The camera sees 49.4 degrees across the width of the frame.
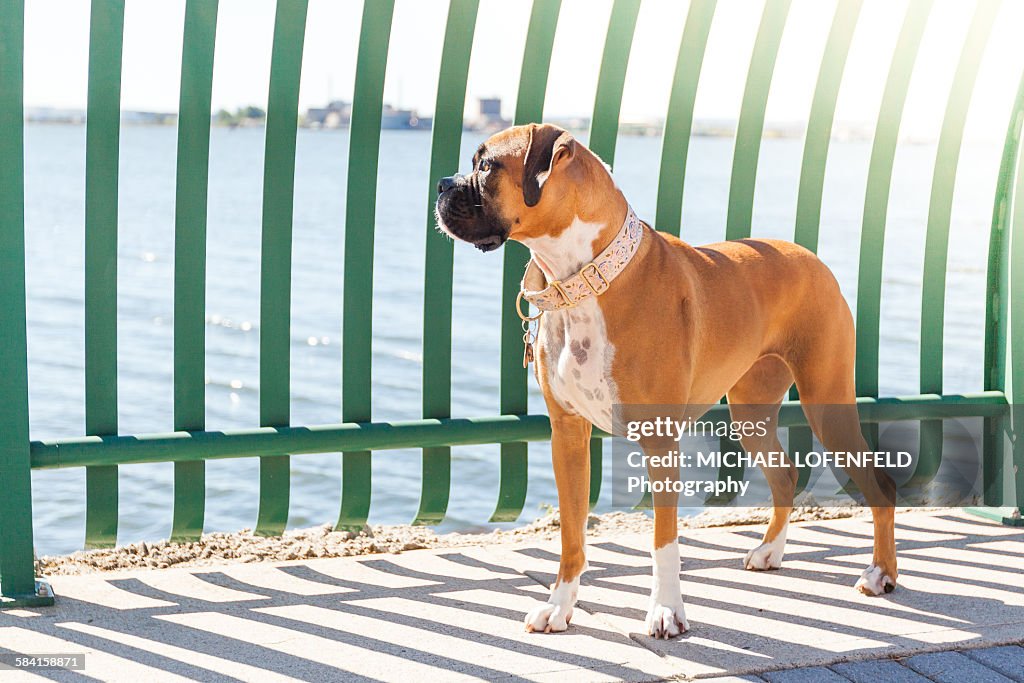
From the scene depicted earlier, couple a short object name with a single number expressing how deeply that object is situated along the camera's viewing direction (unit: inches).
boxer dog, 136.7
